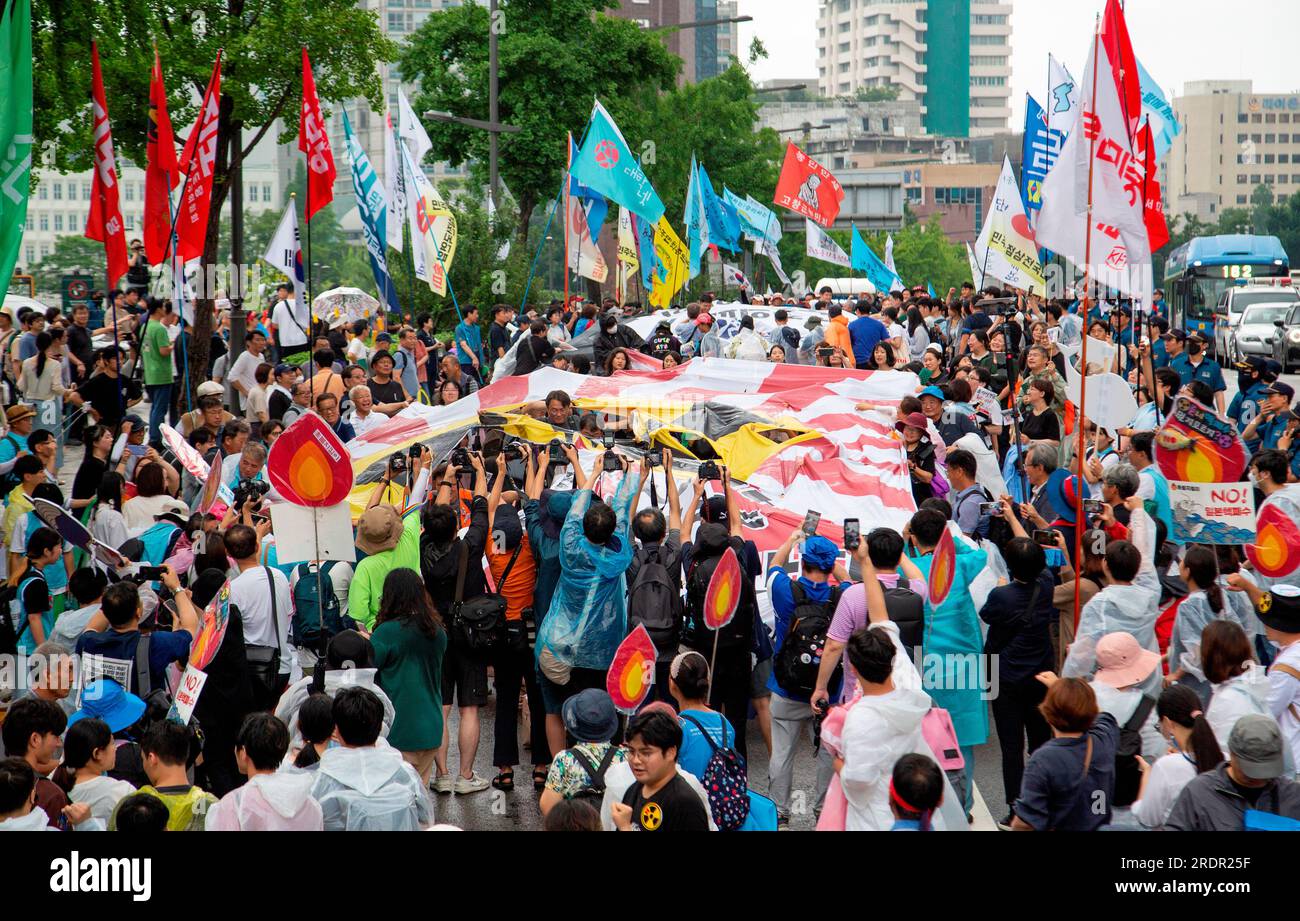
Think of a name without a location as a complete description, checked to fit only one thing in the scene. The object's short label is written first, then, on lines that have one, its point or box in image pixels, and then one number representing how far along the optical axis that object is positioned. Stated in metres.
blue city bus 37.59
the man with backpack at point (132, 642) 6.84
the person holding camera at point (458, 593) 8.11
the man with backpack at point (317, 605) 7.70
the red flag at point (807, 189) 27.11
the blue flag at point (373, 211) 15.73
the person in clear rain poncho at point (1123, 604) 7.07
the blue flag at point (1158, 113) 20.20
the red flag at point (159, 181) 14.07
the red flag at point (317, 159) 14.47
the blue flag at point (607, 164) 19.38
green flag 7.57
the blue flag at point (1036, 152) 17.58
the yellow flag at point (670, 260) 22.69
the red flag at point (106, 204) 13.45
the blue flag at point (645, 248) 24.08
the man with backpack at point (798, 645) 7.36
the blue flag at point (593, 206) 20.56
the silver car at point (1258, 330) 29.64
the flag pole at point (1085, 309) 8.10
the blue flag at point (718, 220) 29.36
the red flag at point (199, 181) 13.86
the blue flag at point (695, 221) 28.03
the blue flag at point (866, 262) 28.17
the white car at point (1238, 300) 31.89
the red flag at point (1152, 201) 11.90
